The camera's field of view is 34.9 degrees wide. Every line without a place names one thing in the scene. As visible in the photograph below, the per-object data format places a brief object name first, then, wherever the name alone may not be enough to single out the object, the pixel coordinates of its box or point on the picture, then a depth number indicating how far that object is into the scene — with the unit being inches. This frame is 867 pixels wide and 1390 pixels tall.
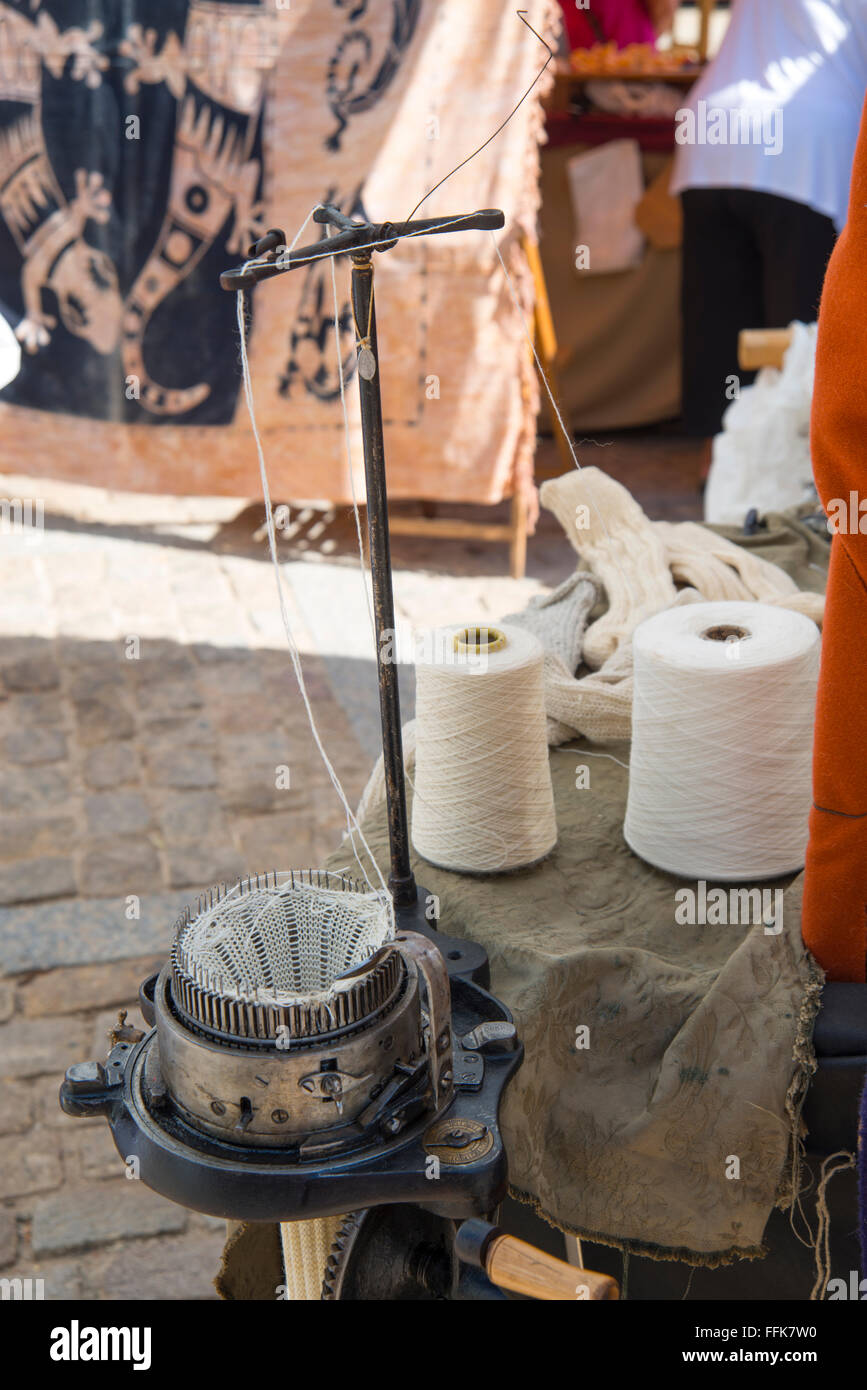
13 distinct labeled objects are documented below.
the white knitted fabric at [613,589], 74.7
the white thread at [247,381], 47.9
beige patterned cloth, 54.2
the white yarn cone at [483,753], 61.3
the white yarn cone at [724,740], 60.4
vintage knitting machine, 41.9
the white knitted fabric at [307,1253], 46.7
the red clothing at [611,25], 230.7
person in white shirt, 172.4
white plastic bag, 120.5
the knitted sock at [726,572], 84.4
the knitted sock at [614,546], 84.8
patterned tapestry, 170.9
